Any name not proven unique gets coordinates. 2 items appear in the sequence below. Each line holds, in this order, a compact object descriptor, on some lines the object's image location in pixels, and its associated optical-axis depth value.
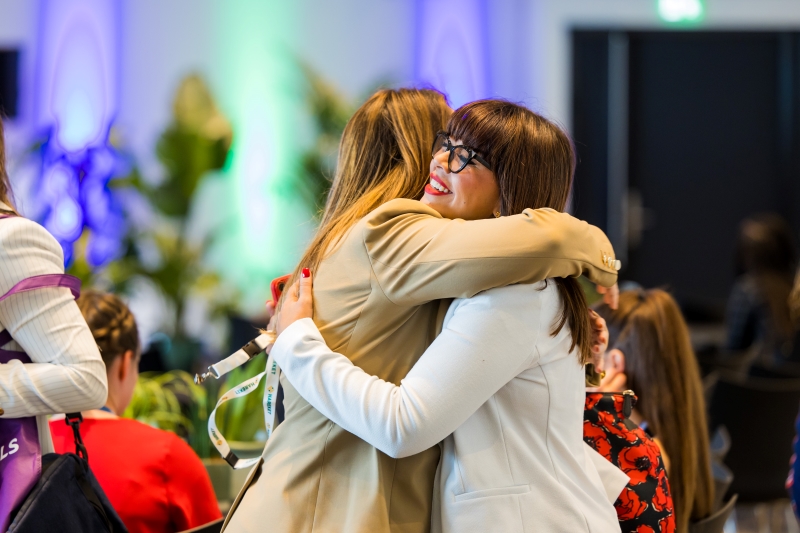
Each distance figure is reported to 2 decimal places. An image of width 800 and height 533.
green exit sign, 14.12
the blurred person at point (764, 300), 9.35
